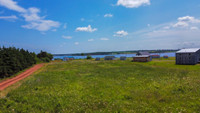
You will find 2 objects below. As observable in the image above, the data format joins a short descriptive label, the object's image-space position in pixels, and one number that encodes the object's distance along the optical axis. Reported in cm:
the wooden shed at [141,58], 5641
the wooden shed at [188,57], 3800
